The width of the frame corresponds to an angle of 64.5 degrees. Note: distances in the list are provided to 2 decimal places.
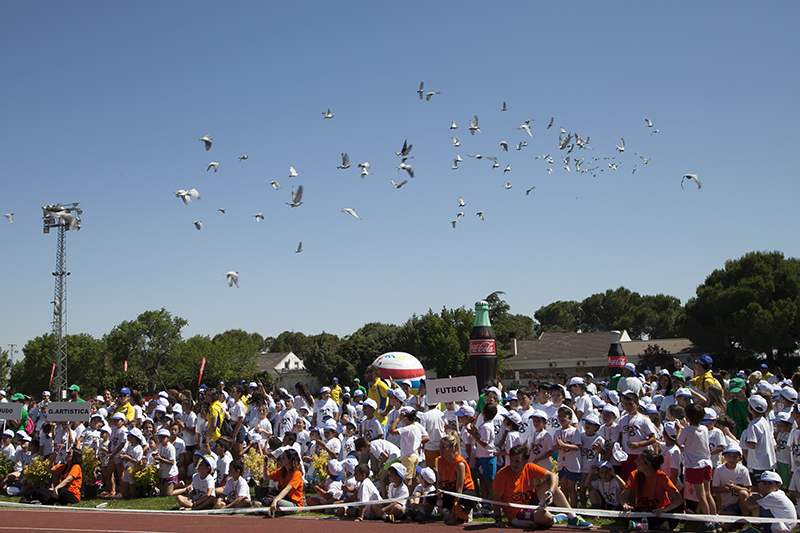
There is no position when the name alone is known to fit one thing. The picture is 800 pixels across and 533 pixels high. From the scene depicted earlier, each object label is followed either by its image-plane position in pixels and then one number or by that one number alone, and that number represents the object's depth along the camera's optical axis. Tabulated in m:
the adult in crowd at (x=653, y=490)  7.87
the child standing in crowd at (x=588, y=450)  9.36
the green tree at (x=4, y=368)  70.69
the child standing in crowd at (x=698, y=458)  8.06
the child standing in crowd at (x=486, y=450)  10.22
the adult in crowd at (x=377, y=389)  13.74
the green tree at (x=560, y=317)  117.50
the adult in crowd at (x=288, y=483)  10.22
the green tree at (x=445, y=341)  60.69
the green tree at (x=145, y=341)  82.50
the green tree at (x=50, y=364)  81.19
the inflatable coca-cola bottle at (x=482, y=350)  28.11
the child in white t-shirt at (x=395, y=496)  9.78
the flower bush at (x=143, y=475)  12.99
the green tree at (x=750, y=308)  48.09
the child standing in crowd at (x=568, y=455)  9.44
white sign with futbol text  11.29
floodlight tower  40.12
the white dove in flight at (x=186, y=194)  13.33
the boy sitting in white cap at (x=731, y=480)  8.15
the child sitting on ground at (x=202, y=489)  11.25
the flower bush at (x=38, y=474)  13.38
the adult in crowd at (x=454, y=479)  9.31
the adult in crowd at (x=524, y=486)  8.50
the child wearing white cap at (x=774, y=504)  7.29
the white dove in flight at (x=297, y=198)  12.39
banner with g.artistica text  13.73
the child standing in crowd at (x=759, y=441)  8.87
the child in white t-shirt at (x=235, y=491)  10.94
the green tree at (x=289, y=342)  133.12
